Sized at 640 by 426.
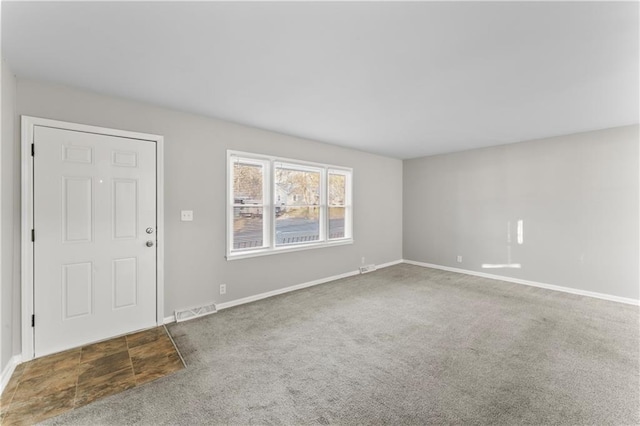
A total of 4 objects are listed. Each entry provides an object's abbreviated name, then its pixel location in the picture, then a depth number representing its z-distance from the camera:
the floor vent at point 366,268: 5.51
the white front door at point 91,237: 2.49
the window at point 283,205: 3.85
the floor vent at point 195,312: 3.22
